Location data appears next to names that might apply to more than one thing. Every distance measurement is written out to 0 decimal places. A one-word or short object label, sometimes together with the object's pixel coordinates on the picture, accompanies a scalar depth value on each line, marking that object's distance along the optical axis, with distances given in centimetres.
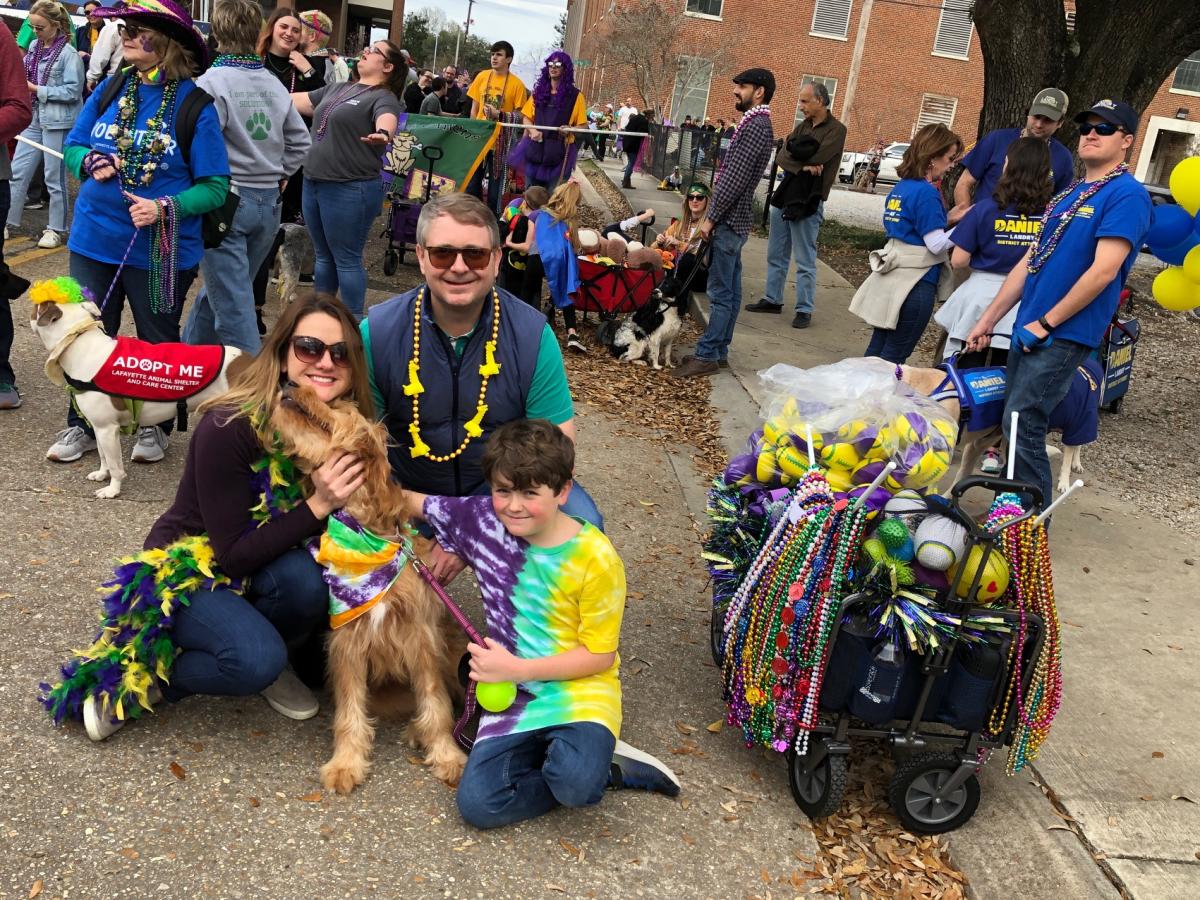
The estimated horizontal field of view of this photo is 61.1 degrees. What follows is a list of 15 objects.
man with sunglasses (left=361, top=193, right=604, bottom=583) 326
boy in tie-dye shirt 273
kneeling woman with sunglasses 282
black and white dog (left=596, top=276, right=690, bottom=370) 796
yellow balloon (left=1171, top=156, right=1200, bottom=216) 607
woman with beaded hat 439
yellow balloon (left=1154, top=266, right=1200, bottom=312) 621
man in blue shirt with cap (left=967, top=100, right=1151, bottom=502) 412
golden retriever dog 283
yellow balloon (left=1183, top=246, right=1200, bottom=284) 603
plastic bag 324
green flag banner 945
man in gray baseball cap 622
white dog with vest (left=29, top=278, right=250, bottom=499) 432
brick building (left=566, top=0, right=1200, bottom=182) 4241
